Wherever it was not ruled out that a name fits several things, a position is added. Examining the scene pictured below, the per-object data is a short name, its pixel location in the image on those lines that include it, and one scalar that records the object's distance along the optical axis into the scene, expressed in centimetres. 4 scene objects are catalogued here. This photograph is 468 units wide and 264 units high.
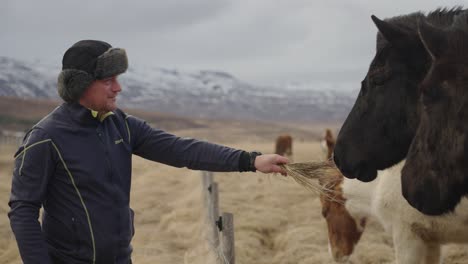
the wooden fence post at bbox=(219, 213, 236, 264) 491
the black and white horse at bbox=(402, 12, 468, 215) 261
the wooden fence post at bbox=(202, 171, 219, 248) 637
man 296
